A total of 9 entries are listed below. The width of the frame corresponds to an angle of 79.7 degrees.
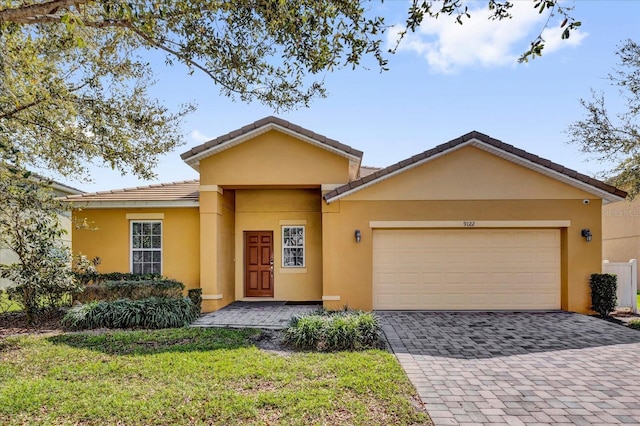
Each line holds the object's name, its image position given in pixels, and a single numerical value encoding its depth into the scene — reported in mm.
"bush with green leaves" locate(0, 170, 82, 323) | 8016
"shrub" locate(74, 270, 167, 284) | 11353
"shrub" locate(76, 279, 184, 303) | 10539
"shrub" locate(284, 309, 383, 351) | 7281
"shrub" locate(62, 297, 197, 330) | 9312
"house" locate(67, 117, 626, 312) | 10969
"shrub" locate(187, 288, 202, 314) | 11109
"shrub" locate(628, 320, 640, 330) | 9391
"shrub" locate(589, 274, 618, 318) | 10539
